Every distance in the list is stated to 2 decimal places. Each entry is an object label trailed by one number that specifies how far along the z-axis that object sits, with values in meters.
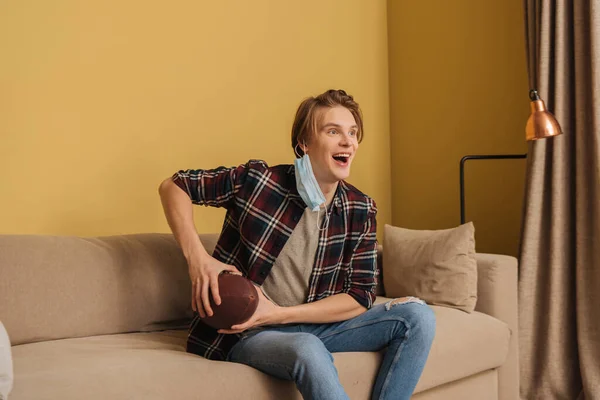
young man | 2.03
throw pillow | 2.80
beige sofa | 1.71
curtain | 3.06
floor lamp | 2.88
